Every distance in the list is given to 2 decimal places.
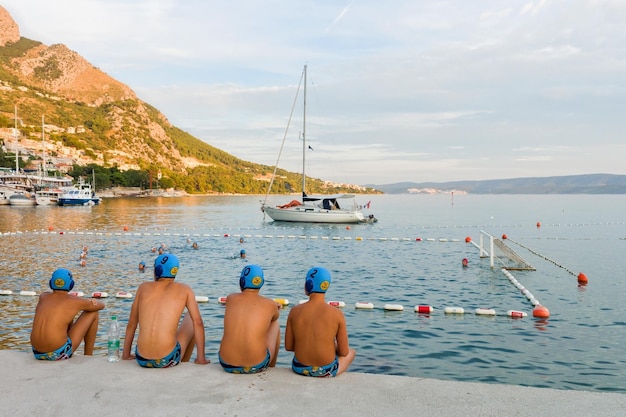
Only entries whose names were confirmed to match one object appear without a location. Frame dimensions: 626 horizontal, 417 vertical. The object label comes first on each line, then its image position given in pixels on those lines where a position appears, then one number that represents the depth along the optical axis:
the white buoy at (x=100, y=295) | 19.55
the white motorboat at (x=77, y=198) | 106.69
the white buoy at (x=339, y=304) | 18.35
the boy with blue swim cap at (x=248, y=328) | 7.03
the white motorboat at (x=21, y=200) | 104.56
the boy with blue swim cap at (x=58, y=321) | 7.69
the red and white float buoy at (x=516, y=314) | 17.19
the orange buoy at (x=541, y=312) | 17.31
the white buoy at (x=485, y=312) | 17.44
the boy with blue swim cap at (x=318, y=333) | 7.04
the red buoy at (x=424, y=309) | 17.88
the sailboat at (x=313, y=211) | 66.12
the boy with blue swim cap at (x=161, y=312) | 7.26
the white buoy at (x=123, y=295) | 19.41
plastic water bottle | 7.73
